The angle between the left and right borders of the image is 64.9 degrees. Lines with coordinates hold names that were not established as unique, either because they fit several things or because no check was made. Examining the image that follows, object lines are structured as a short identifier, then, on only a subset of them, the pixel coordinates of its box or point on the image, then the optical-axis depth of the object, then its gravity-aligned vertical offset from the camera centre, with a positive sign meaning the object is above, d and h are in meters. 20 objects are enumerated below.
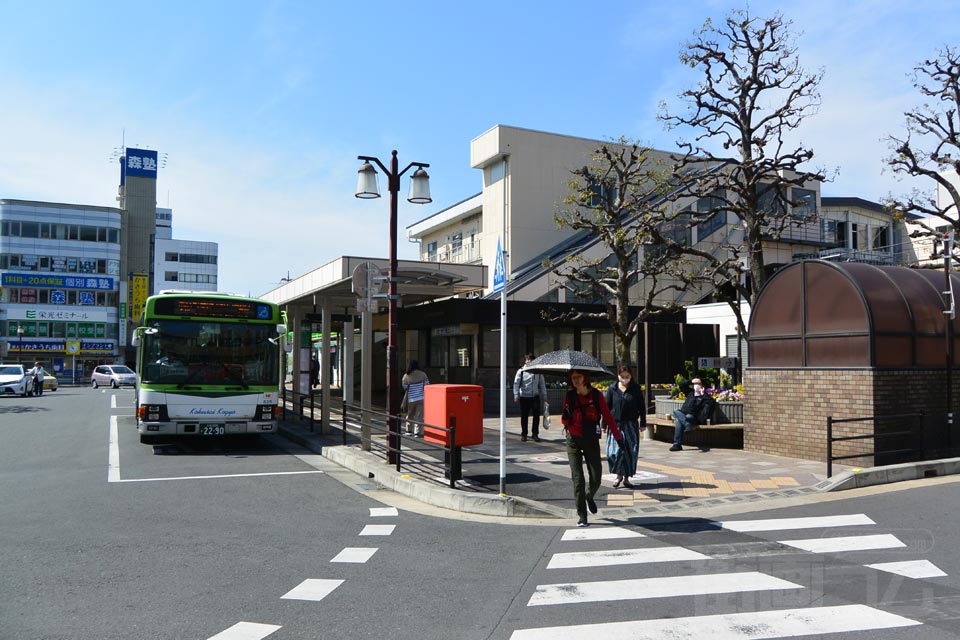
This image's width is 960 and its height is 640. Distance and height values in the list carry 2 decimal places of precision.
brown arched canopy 12.79 +0.64
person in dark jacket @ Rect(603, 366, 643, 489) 10.78 -1.02
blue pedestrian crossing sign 9.47 +1.00
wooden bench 15.34 -1.69
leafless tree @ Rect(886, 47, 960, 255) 22.45 +6.32
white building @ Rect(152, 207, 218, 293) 85.56 +10.33
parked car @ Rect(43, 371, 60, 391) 44.62 -1.78
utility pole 13.43 +0.70
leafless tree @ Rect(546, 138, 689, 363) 21.45 +3.24
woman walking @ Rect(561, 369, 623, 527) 8.61 -0.88
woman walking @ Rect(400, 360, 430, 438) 15.38 -0.67
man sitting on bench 15.14 -1.18
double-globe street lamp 12.62 +2.63
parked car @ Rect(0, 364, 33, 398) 34.81 -1.26
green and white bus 14.84 -0.26
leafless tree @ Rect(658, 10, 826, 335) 19.34 +5.70
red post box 11.10 -0.86
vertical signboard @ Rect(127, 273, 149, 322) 72.56 +6.03
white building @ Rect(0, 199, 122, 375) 67.62 +6.36
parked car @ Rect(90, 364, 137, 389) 50.06 -1.51
